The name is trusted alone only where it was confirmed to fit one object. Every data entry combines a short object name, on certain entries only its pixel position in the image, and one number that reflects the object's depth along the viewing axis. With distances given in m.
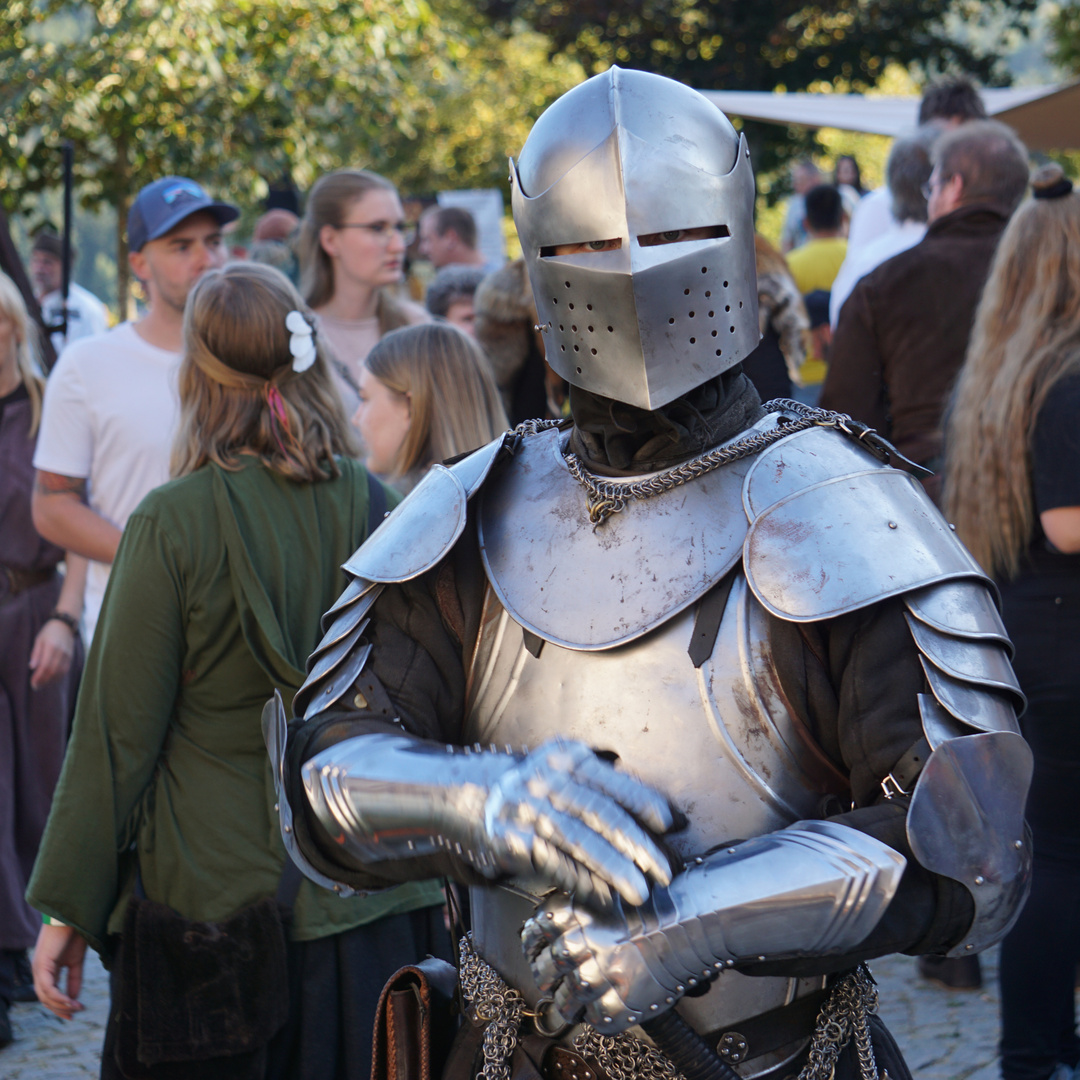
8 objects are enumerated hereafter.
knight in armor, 3.03
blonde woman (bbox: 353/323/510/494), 6.90
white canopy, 15.89
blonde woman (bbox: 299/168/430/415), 9.36
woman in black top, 6.34
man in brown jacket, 8.59
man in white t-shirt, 7.35
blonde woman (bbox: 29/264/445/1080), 5.23
